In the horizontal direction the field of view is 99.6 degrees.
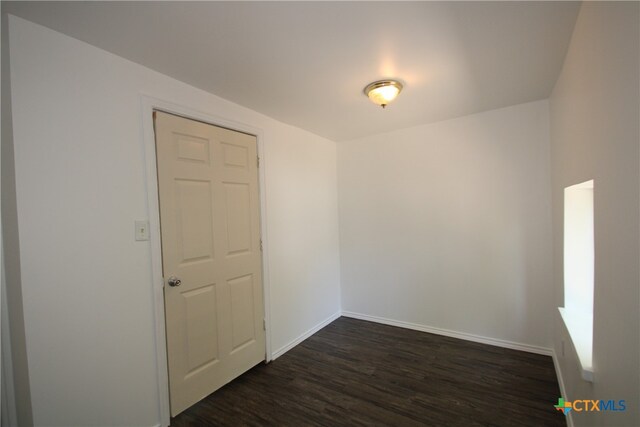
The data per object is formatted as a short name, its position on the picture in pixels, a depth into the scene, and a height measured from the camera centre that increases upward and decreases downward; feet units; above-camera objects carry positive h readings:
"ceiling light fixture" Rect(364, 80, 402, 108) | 6.57 +2.85
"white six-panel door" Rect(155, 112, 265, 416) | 6.14 -1.12
